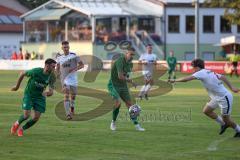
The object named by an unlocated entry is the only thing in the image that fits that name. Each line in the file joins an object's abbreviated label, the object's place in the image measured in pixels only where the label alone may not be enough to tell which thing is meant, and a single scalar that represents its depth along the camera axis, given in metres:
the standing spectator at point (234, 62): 55.03
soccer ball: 19.11
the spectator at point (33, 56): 73.42
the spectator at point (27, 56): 73.38
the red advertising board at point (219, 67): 59.62
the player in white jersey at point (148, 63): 32.91
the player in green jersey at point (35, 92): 17.42
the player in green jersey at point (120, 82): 19.28
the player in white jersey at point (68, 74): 22.22
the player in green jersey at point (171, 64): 49.66
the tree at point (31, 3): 106.06
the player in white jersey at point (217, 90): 17.47
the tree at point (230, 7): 70.50
